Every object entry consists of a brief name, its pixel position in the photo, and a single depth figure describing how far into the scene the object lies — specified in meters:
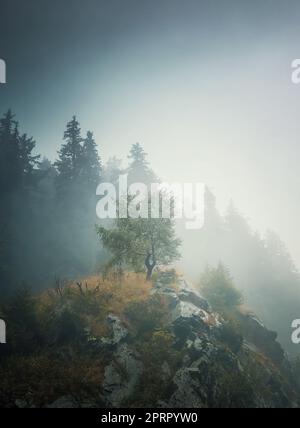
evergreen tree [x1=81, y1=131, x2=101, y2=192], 52.97
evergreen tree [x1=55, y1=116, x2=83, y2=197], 50.88
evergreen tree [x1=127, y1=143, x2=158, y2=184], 54.34
